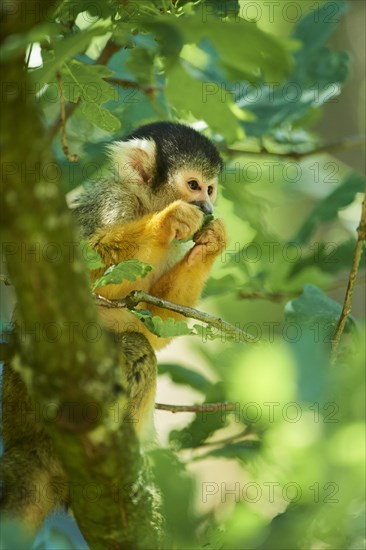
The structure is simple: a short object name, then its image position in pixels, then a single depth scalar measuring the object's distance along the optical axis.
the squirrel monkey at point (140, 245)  6.46
